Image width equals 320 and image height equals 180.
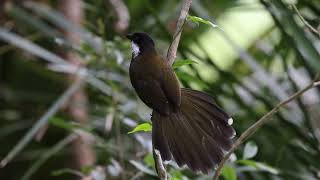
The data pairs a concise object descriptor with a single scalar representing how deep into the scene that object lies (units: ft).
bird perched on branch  23.58
